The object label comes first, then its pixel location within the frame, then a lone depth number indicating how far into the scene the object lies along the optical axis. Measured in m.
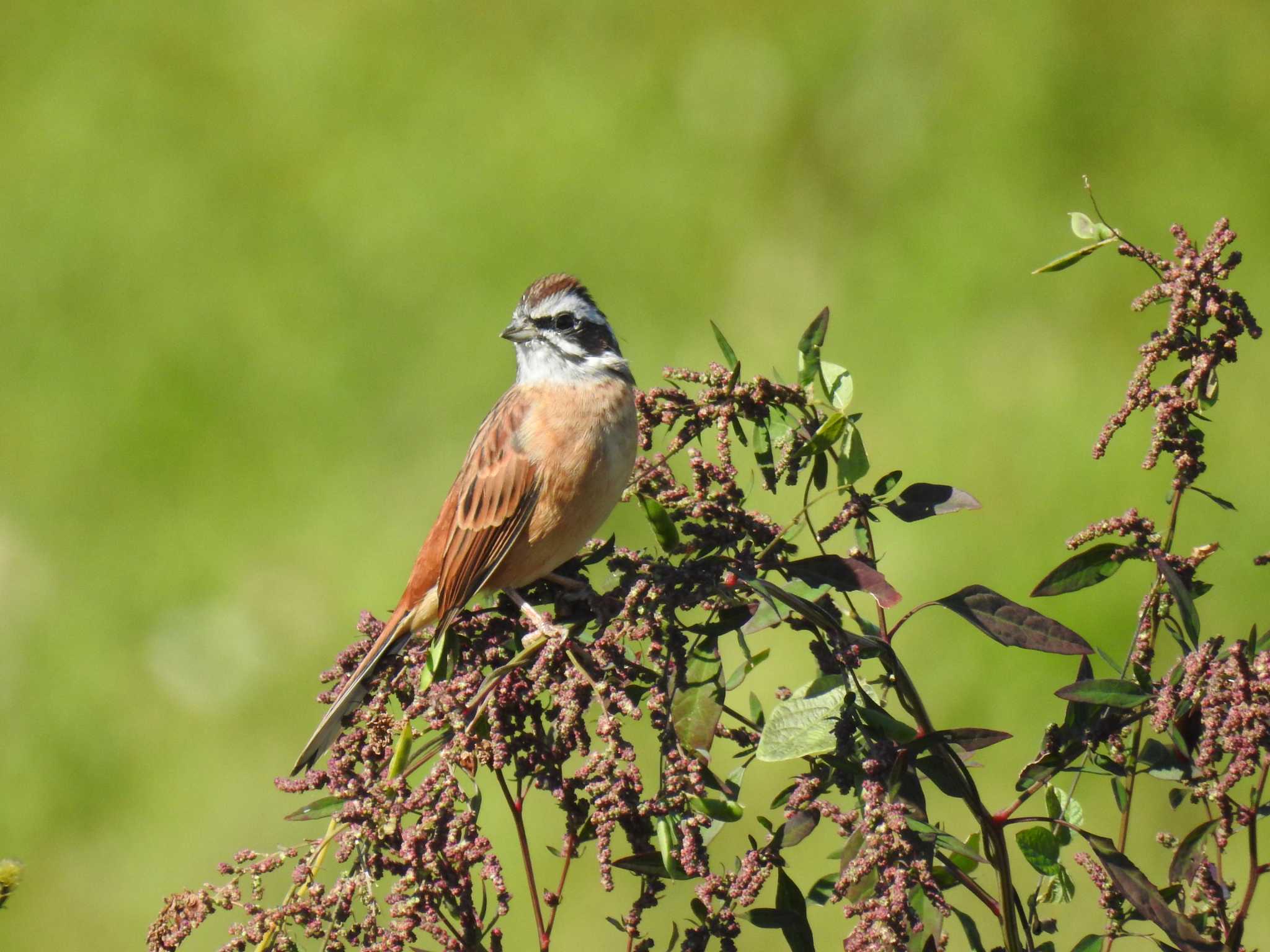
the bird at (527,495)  7.07
